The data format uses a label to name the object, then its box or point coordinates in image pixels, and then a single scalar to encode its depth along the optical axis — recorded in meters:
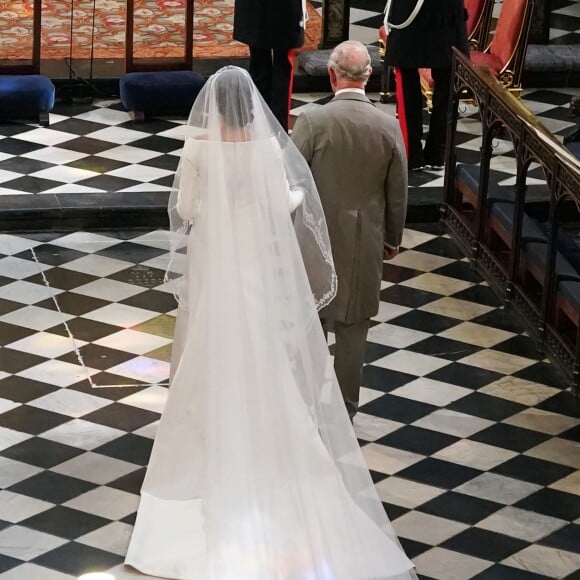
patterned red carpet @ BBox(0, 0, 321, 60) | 14.00
